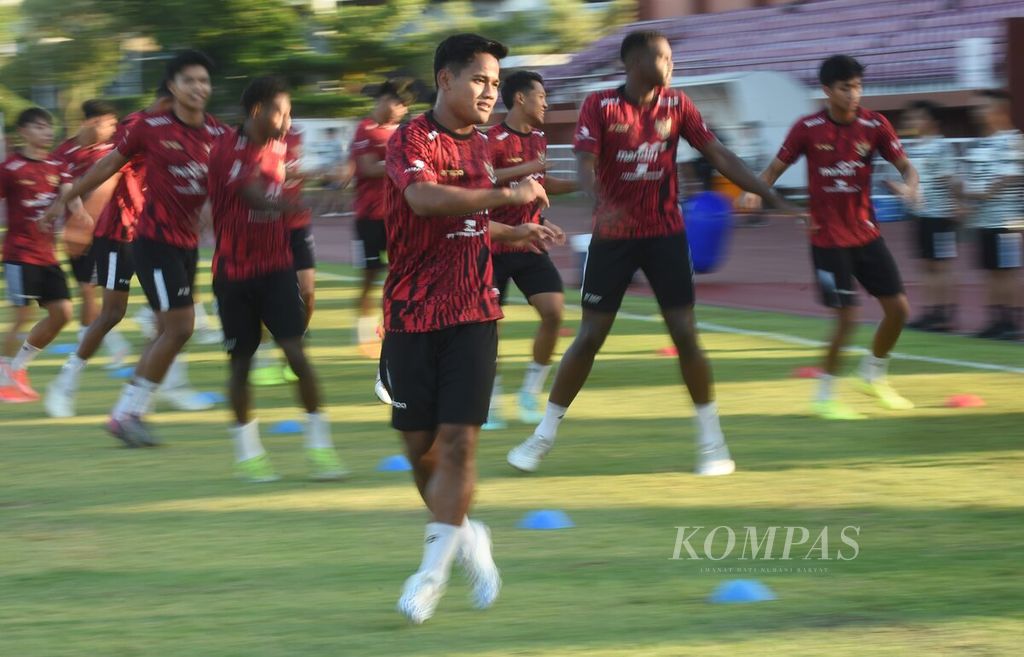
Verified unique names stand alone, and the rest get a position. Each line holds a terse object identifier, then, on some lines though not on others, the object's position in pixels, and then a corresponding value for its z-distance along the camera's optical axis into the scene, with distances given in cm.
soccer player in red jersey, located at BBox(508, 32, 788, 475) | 1437
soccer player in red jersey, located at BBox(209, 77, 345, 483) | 1457
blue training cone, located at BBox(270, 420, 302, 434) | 1812
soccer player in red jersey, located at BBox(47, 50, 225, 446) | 1630
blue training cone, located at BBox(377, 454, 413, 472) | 1552
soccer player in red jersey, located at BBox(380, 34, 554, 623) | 1002
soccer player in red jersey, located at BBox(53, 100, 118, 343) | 2330
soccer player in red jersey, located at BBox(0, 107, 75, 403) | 2111
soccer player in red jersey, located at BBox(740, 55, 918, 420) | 1705
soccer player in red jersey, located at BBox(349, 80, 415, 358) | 2194
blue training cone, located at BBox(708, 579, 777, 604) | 1034
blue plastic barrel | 3422
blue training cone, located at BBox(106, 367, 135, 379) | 2333
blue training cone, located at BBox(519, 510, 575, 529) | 1274
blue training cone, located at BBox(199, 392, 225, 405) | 2050
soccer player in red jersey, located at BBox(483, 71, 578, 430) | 1750
